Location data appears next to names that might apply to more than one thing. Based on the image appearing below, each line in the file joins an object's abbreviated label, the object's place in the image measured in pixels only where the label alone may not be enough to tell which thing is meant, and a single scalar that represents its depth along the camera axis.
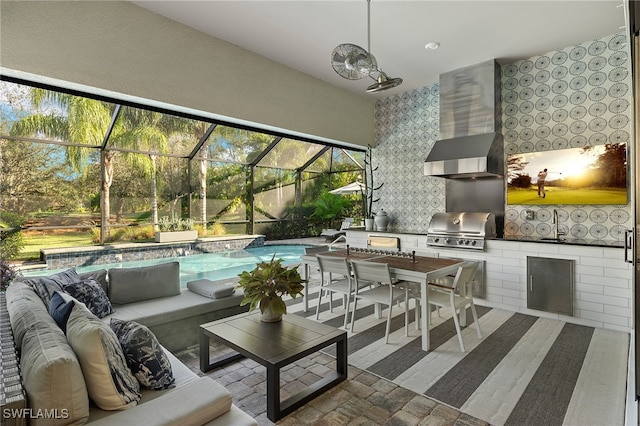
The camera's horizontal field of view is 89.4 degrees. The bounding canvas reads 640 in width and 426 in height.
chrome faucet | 4.14
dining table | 2.91
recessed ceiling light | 4.02
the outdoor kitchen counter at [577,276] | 3.34
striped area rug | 2.06
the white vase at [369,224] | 5.93
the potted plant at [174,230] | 8.48
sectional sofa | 1.15
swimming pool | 6.67
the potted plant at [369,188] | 6.25
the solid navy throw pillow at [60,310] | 1.63
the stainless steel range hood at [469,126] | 4.39
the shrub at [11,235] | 6.68
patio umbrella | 7.94
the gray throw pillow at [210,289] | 3.14
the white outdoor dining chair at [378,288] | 3.08
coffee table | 1.98
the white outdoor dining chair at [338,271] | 3.45
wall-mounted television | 3.74
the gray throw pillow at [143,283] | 2.96
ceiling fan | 2.59
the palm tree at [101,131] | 6.52
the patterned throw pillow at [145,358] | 1.61
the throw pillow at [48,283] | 2.33
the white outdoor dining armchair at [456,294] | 2.91
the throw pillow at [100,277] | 2.89
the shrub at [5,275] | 2.50
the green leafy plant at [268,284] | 2.43
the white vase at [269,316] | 2.52
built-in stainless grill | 4.32
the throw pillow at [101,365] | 1.32
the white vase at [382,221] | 5.72
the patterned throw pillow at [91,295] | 2.53
